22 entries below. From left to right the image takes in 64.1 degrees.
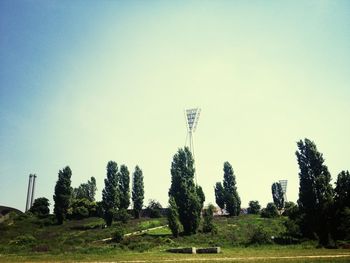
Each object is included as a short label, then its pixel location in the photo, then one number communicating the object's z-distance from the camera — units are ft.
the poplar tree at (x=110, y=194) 175.11
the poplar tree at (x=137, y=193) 218.44
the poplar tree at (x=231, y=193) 204.74
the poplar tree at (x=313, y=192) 112.78
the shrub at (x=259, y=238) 106.63
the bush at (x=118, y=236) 119.03
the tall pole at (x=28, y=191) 340.84
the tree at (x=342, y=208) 96.74
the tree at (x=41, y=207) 241.61
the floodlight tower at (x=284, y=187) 288.92
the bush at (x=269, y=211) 199.12
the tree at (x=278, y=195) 289.94
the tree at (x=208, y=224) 138.05
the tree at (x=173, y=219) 128.57
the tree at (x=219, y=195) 225.91
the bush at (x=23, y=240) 129.10
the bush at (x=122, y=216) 181.16
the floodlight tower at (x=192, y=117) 179.98
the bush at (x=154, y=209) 217.36
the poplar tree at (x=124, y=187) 209.79
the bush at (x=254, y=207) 238.48
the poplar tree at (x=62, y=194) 192.29
